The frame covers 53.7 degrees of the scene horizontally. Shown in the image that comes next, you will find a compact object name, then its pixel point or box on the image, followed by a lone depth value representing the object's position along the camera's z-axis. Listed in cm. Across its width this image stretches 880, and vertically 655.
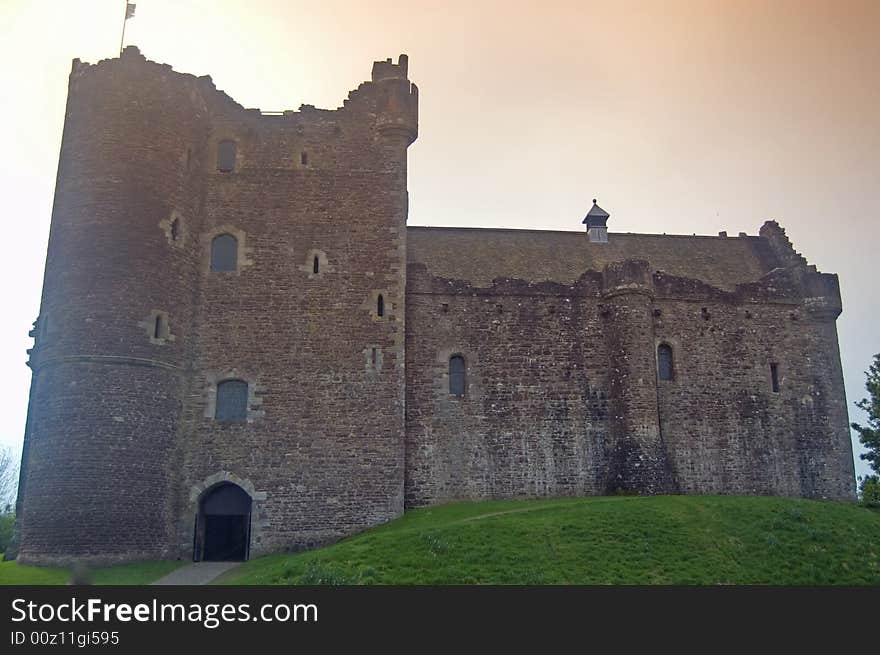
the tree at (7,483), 6594
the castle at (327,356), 2706
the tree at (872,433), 3951
